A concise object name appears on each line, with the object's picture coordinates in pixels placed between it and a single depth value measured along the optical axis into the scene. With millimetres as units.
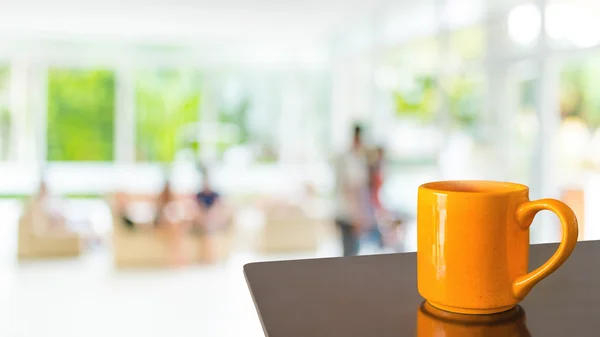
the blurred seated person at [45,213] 6852
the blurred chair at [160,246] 6574
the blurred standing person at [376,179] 5402
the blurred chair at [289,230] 7172
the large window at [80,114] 10781
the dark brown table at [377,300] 648
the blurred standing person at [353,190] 5285
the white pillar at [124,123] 11008
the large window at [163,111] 11031
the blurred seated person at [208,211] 6805
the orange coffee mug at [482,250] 682
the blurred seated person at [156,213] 6652
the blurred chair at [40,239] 6762
